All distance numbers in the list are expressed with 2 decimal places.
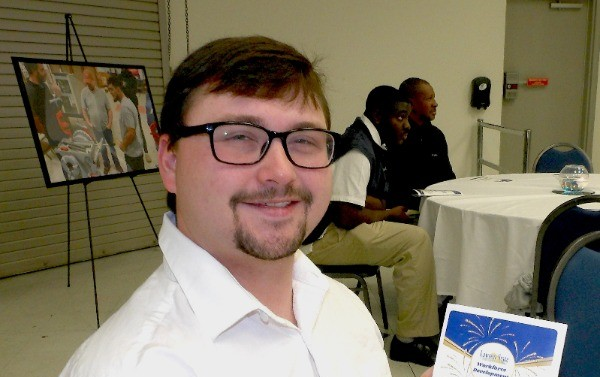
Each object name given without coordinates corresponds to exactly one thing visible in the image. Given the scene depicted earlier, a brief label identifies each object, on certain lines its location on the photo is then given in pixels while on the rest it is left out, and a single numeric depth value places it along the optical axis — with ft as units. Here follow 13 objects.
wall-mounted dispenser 16.44
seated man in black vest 7.57
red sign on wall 17.57
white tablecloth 6.82
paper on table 8.31
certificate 2.65
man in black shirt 11.21
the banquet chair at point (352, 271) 7.63
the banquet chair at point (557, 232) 5.12
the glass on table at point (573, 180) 8.11
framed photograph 8.97
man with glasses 2.28
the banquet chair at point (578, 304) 3.50
